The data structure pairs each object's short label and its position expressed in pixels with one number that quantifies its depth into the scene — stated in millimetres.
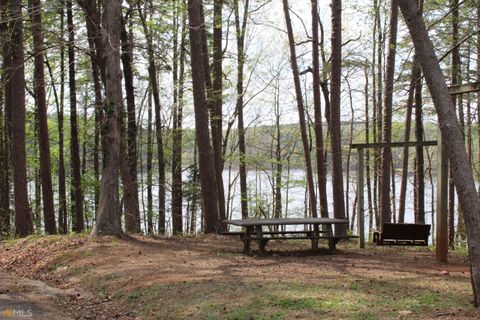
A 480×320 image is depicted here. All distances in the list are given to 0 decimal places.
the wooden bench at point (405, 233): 10836
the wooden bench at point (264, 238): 9445
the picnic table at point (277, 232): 9262
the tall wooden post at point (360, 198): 10961
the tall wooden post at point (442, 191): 8453
